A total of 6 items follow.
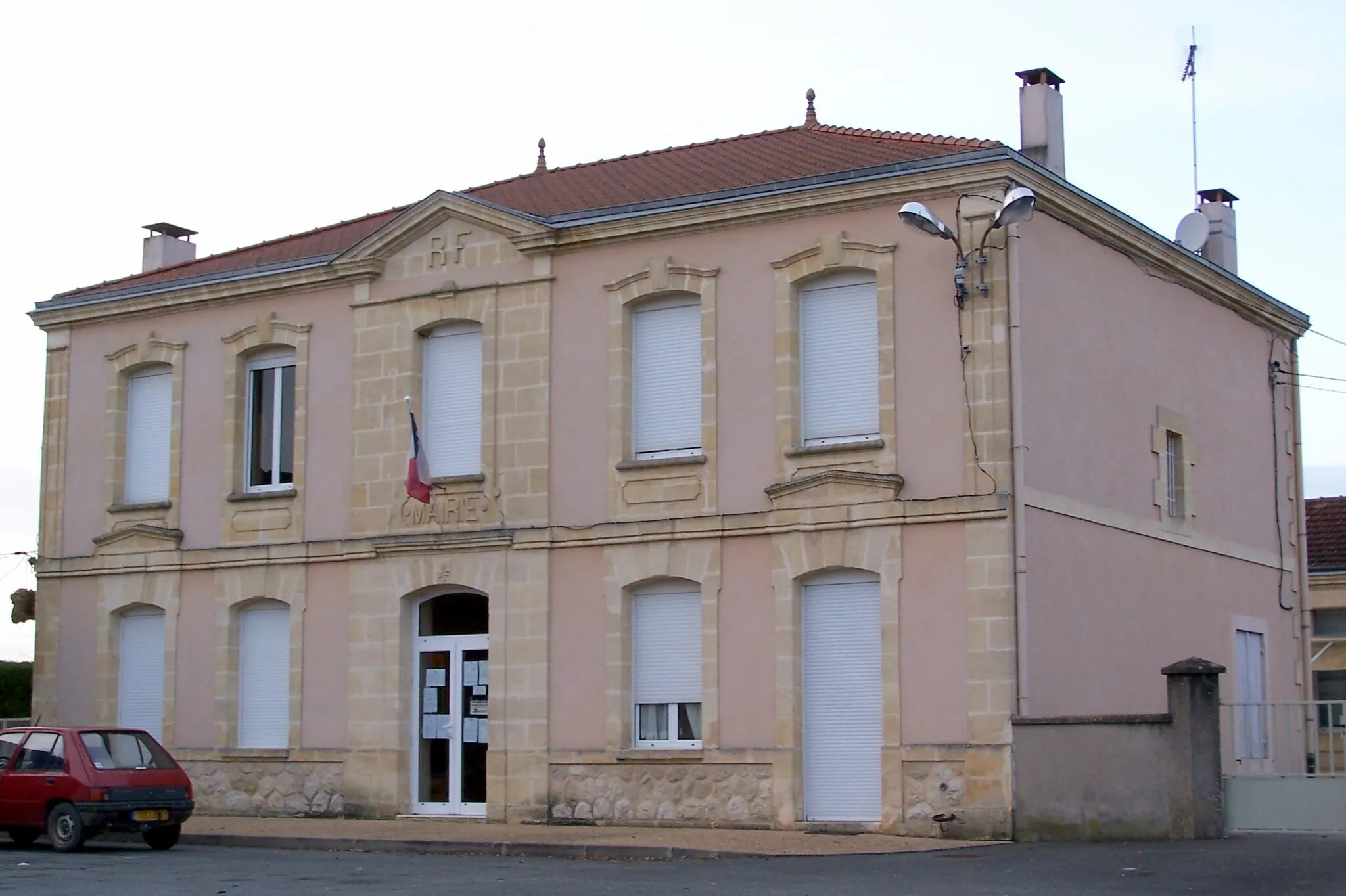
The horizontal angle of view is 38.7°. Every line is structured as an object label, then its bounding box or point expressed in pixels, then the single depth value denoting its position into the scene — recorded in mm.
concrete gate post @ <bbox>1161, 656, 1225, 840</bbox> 17750
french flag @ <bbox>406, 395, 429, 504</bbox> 22500
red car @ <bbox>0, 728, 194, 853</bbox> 18719
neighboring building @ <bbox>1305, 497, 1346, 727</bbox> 32531
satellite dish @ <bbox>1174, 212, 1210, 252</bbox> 25000
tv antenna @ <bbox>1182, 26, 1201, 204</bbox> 25875
